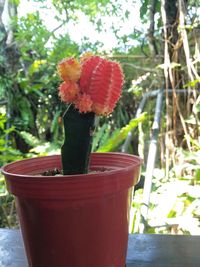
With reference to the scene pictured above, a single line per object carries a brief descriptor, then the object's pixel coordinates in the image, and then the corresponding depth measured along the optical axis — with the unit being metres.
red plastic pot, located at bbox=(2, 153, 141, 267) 0.32
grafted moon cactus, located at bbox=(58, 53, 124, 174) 0.33
